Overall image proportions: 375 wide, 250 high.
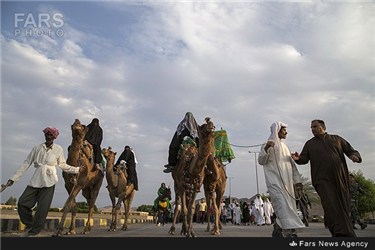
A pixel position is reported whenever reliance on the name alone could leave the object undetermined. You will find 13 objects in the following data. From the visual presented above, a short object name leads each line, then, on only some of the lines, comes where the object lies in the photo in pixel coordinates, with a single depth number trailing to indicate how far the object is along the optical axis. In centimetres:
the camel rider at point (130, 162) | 1667
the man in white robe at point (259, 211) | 2724
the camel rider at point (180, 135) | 1229
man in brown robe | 771
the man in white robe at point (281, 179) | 822
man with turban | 815
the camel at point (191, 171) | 962
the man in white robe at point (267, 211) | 2808
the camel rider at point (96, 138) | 1239
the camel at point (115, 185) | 1470
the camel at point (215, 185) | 1157
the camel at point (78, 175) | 1005
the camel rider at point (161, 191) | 2222
